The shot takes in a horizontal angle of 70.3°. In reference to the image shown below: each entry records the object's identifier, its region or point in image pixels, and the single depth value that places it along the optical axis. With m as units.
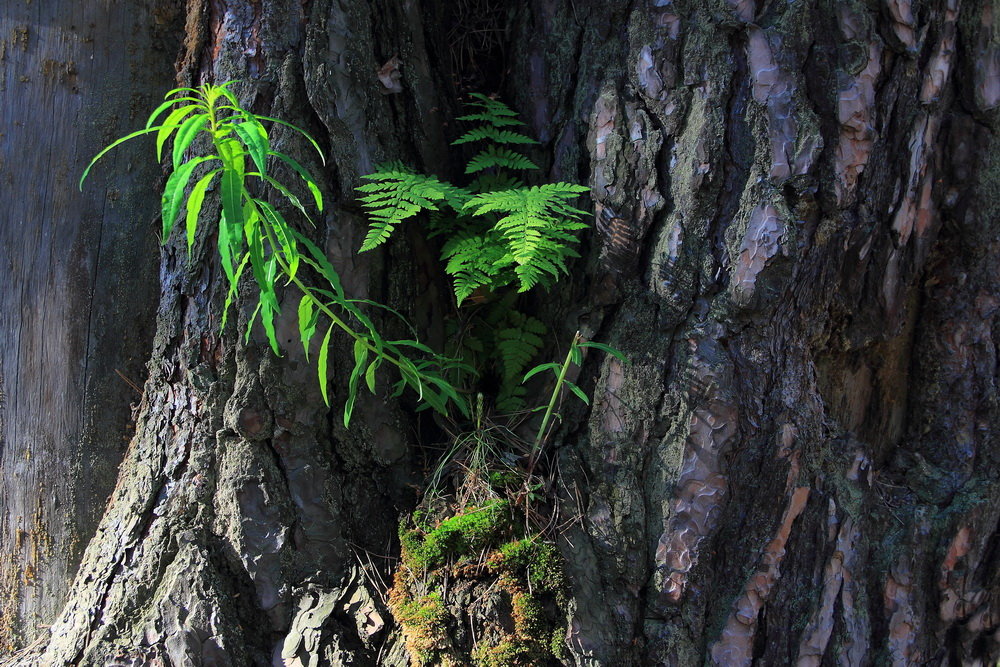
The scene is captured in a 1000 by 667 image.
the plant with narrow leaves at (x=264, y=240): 1.64
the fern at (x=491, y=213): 2.11
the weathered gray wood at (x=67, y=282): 2.55
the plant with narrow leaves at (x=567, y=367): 2.24
